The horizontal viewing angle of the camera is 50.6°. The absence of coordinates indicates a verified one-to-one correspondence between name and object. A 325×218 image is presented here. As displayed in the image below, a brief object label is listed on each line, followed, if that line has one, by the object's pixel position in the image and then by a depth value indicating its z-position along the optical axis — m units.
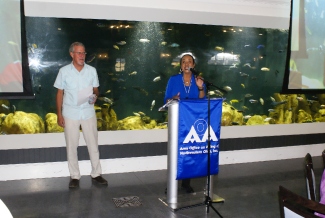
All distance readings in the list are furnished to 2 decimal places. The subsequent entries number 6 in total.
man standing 4.46
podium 3.74
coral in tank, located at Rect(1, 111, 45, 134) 5.10
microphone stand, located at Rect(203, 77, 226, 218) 3.64
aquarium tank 5.25
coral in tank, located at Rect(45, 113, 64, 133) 5.35
